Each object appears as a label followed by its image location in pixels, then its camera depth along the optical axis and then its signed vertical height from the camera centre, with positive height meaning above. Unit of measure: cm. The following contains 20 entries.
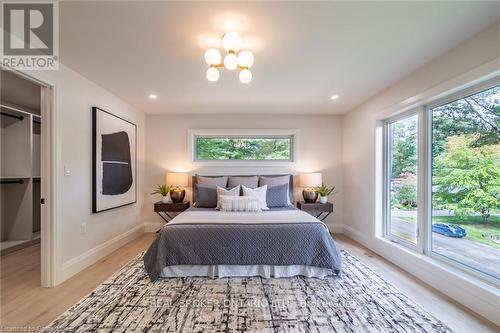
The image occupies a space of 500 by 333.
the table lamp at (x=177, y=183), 421 -31
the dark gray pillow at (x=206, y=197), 382 -50
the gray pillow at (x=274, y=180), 413 -25
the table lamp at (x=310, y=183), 422 -31
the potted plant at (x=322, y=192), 420 -47
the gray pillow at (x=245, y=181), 409 -26
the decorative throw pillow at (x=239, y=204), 340 -55
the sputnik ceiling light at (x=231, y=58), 183 +91
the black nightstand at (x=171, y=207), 407 -71
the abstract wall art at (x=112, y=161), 310 +8
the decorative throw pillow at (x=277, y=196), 390 -50
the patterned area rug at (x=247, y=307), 177 -121
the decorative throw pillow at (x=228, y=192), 370 -41
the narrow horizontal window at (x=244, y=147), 471 +38
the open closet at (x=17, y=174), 376 -13
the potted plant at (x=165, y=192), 418 -46
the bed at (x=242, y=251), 254 -92
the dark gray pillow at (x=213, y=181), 411 -26
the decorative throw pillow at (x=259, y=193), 365 -43
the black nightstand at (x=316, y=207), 408 -71
